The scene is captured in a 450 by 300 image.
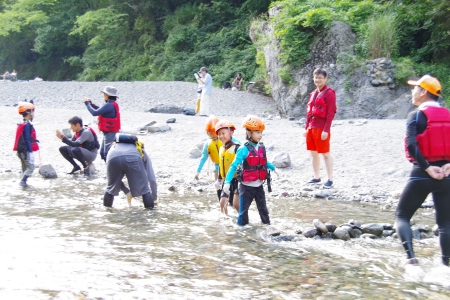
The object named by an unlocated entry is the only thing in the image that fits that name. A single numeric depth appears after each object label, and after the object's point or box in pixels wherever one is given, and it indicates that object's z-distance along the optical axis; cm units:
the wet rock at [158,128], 1455
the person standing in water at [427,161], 484
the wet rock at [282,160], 1058
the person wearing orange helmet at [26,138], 955
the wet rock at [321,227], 630
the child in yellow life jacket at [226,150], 702
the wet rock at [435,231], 648
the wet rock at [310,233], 633
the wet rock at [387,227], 655
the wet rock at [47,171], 1098
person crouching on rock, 1102
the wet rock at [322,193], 889
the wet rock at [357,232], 643
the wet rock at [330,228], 641
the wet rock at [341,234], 629
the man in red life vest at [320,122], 898
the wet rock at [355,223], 655
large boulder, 1602
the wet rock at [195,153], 1190
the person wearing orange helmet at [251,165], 643
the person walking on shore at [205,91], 1808
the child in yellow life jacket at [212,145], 790
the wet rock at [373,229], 640
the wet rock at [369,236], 632
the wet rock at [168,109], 1964
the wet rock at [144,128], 1475
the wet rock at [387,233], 642
